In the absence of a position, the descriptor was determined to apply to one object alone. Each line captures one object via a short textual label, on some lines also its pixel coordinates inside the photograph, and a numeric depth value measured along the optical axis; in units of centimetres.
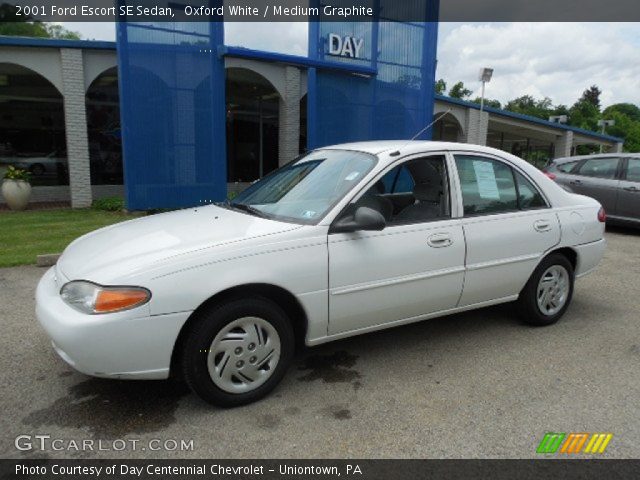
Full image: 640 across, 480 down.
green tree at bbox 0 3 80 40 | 2666
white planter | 1118
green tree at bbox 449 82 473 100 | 6969
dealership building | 1033
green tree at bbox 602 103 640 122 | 10521
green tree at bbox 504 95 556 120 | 7388
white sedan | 271
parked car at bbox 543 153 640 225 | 935
